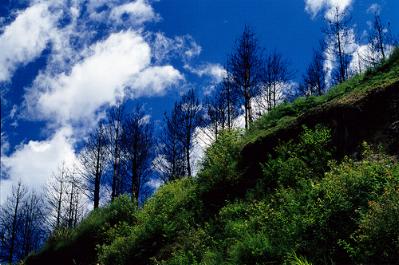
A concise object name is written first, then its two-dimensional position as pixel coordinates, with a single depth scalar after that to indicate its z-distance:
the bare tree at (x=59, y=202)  36.97
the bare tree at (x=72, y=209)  36.56
